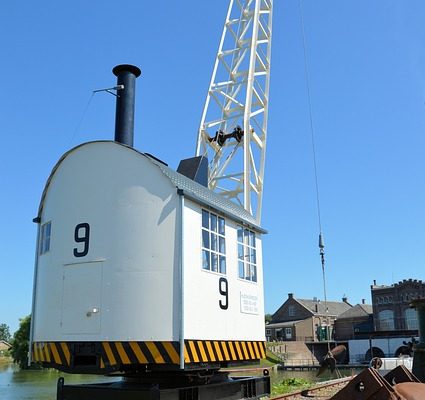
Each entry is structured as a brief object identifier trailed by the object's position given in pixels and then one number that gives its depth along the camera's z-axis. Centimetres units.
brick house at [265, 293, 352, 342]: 6550
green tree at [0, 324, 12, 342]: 12300
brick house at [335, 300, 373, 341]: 6169
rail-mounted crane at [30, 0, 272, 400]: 679
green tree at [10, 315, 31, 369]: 4131
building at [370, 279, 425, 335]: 5714
